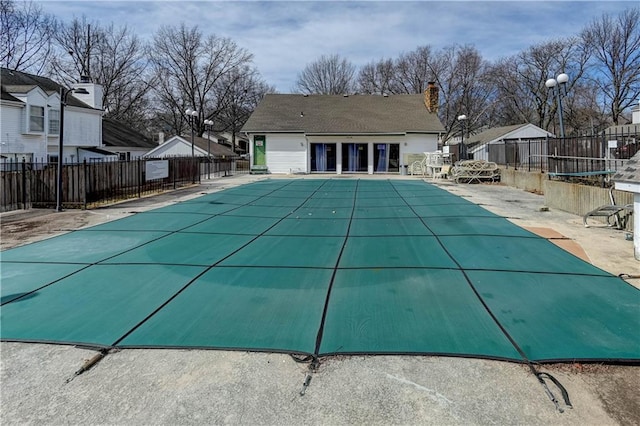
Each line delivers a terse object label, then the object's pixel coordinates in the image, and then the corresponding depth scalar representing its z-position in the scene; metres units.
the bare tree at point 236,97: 48.59
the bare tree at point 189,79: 45.41
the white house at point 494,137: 27.52
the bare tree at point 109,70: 39.72
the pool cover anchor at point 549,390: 2.84
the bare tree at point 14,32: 31.92
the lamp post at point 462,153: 29.05
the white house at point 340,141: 26.50
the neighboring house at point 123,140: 32.06
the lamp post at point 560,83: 14.23
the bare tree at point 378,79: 49.44
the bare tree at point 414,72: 46.91
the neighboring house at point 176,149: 34.62
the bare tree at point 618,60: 37.22
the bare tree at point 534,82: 41.88
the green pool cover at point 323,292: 3.77
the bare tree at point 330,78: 51.06
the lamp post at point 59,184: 11.55
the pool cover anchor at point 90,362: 3.26
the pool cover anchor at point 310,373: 3.05
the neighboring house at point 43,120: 20.70
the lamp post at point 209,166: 23.85
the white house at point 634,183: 6.47
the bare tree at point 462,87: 45.53
